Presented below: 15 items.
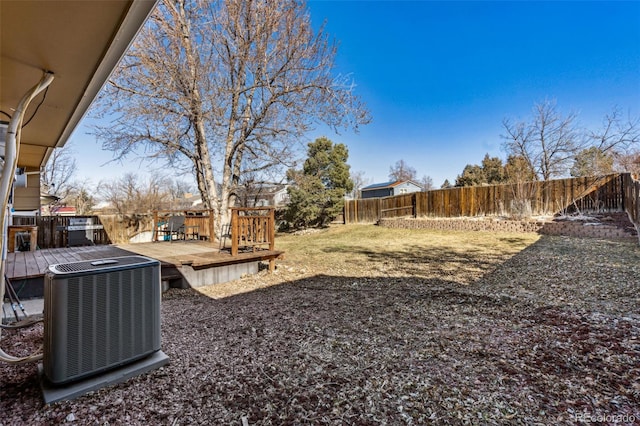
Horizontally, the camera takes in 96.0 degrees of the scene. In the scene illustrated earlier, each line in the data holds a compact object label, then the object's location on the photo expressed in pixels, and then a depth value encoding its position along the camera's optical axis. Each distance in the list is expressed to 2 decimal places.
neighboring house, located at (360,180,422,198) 30.45
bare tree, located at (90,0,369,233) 7.55
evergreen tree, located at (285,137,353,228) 14.98
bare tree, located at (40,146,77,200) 13.64
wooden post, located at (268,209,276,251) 5.36
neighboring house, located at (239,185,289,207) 10.14
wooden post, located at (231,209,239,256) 4.95
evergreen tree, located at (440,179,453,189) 35.61
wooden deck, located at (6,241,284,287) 4.11
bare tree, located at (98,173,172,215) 16.26
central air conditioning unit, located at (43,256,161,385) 1.60
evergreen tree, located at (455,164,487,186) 21.43
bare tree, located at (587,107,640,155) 13.52
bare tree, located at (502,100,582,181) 15.49
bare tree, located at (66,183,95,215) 16.89
